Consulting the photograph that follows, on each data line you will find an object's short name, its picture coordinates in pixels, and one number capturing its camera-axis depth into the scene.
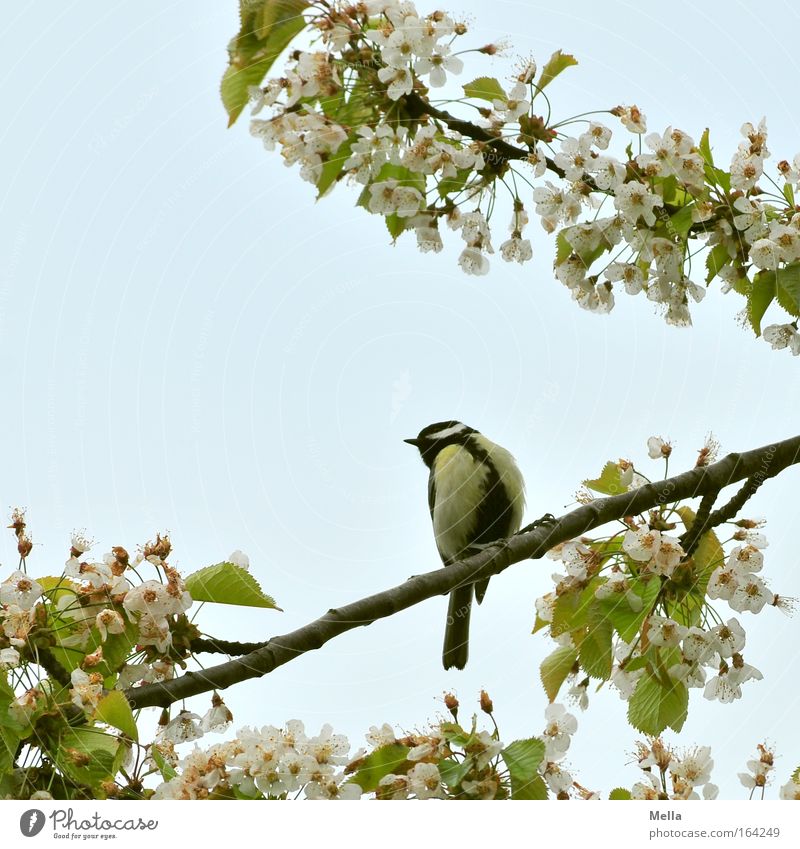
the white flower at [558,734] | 4.96
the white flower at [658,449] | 5.94
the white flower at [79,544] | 5.13
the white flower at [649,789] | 5.28
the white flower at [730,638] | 5.33
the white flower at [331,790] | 4.98
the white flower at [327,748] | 5.05
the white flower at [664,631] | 5.34
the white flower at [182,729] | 5.27
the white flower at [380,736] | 5.16
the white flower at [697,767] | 5.32
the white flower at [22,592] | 4.87
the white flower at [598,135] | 5.69
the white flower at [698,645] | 5.32
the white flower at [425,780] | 4.80
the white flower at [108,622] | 4.86
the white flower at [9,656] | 4.68
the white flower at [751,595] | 5.23
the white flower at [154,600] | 4.93
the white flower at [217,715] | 5.28
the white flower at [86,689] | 4.64
